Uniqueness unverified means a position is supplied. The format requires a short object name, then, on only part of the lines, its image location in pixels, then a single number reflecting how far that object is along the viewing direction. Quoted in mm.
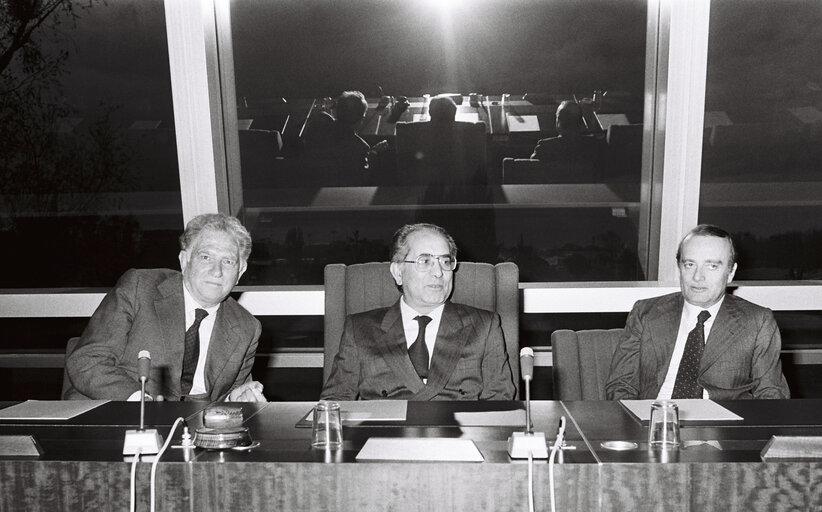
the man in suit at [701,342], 2611
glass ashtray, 1647
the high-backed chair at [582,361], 2762
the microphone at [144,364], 1710
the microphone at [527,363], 1675
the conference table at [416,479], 1466
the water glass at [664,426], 1632
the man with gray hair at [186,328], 2584
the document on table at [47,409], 1983
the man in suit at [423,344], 2582
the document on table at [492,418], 1843
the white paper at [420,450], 1538
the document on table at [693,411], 1878
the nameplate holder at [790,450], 1523
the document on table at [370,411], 1927
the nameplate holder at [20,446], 1606
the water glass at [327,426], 1671
